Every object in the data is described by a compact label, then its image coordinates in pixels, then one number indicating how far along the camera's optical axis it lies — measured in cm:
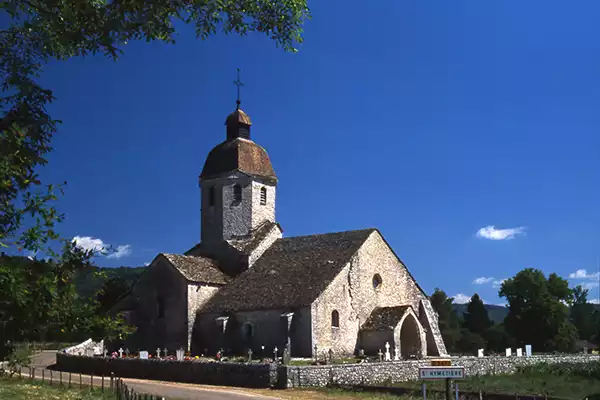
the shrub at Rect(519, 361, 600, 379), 3547
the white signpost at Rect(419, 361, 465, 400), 1402
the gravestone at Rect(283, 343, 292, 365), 3090
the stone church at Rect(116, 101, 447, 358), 3812
